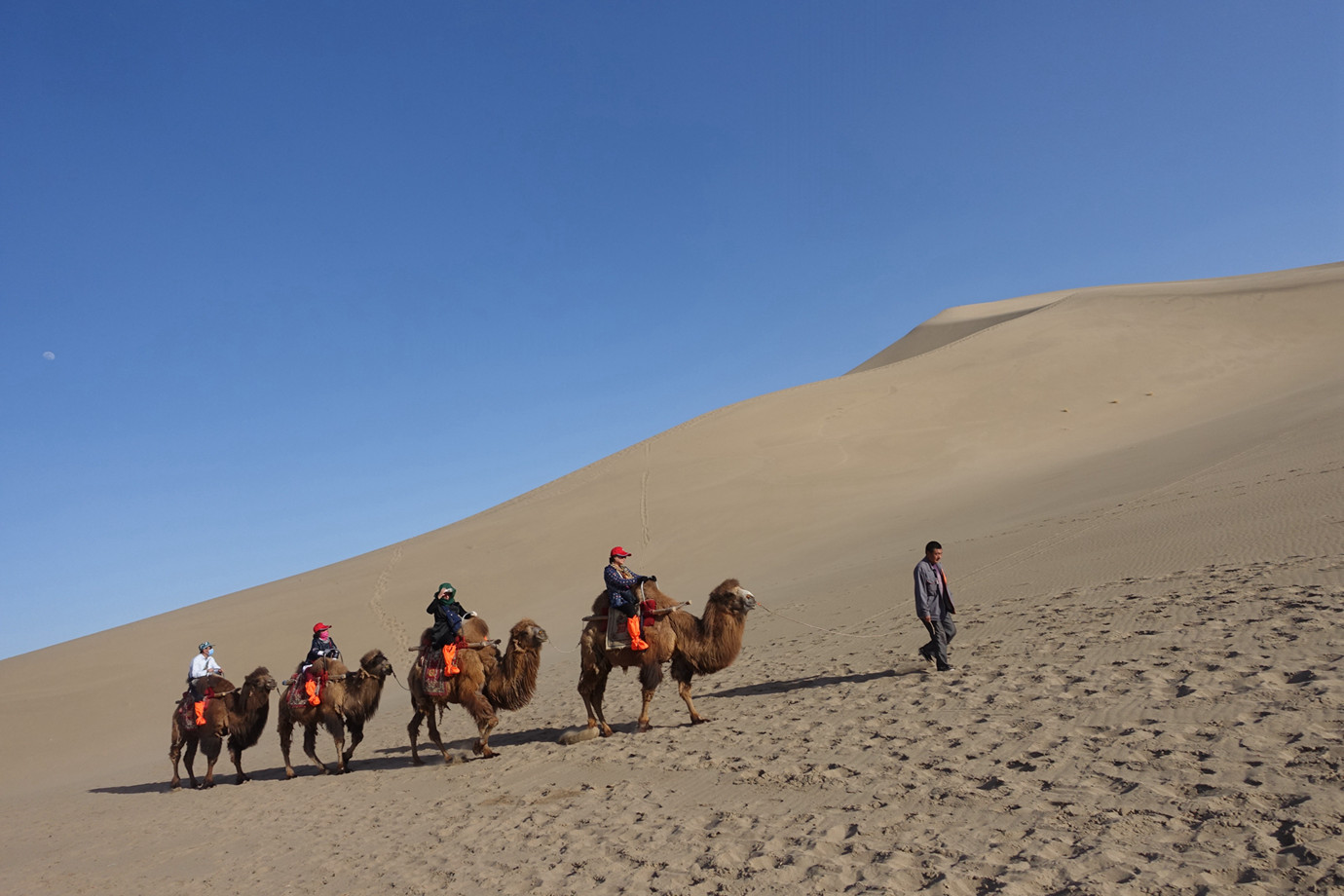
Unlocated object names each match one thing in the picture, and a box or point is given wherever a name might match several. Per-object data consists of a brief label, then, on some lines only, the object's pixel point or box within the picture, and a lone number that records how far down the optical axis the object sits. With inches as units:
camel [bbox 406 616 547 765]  412.5
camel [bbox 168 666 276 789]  461.7
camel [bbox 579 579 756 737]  402.6
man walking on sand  397.1
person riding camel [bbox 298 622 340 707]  445.7
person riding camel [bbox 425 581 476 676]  410.9
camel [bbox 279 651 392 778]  444.5
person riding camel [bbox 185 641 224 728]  465.7
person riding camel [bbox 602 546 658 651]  396.2
